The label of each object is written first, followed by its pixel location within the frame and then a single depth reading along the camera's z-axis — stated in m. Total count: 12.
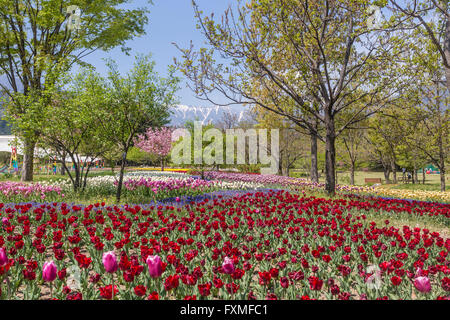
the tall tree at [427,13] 8.75
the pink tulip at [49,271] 2.43
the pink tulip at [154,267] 2.43
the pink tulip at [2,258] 2.56
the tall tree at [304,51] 11.50
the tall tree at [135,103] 10.30
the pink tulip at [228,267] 2.61
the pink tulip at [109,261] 2.47
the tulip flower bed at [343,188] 14.34
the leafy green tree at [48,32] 18.64
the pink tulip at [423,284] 2.49
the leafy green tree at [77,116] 10.73
